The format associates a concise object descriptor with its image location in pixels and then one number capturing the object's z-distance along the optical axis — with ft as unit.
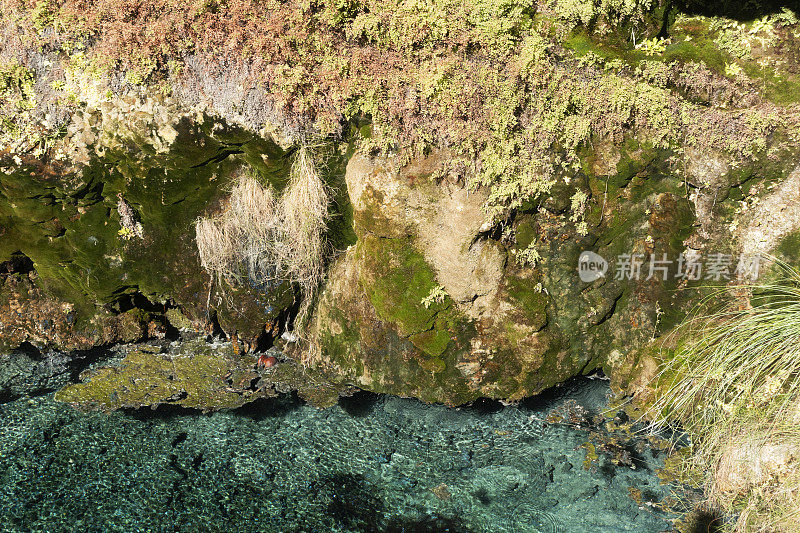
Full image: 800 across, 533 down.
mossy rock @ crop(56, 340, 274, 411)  18.07
